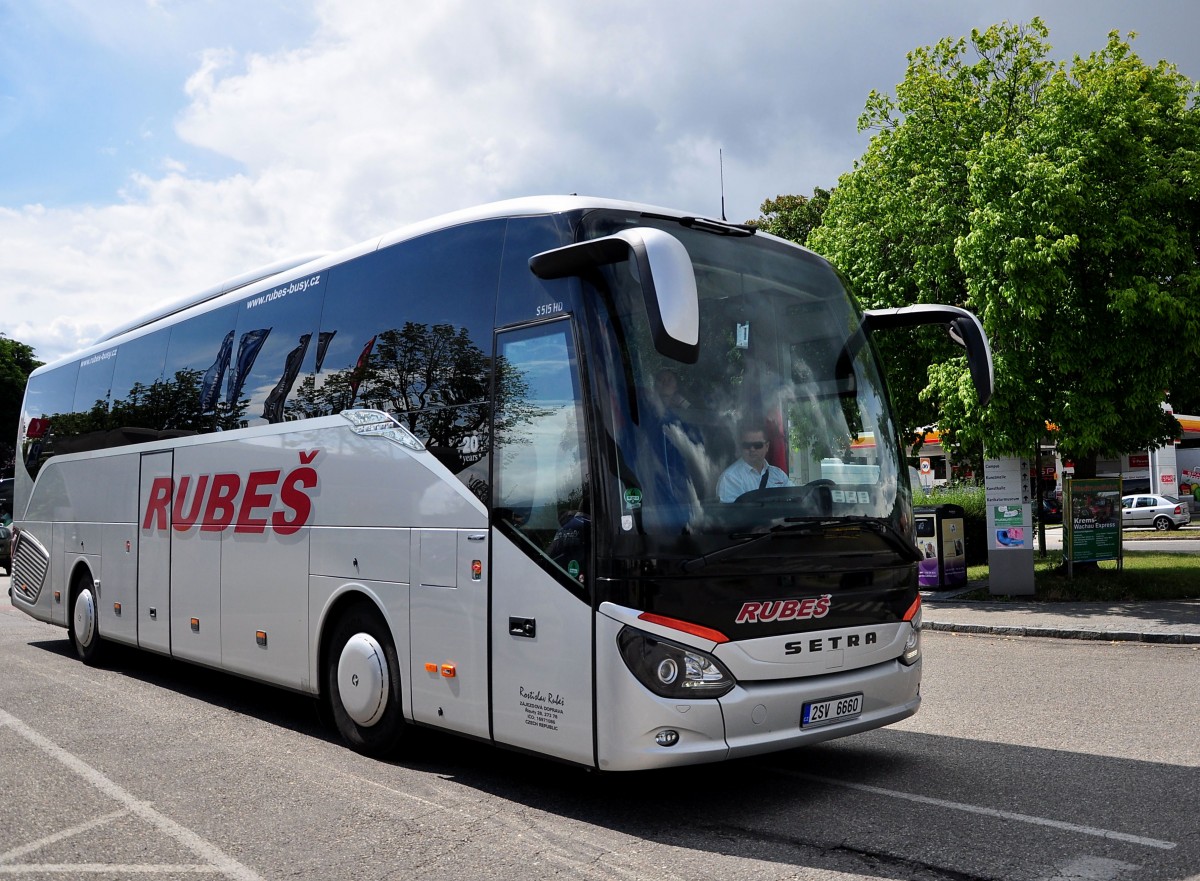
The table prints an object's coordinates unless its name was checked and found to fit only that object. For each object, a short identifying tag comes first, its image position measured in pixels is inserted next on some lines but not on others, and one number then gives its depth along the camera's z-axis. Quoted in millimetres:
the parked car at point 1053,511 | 46938
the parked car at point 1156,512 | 40969
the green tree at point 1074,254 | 15547
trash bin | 18594
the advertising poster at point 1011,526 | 16953
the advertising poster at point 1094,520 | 17406
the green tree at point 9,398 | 60781
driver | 5539
